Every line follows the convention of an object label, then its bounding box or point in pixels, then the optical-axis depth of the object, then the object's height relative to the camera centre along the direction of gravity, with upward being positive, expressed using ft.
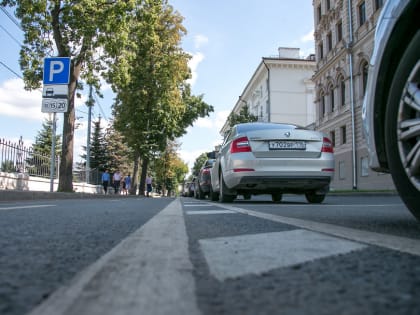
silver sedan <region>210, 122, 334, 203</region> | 21.98 +1.81
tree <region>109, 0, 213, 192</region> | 83.97 +19.78
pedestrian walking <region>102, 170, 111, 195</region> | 88.17 +1.58
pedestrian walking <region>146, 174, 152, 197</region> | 123.57 +1.87
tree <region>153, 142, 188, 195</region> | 125.39 +8.22
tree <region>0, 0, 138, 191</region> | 48.73 +18.74
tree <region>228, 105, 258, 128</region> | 123.24 +22.12
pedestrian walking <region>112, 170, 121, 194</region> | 99.50 +1.58
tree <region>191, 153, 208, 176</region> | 346.01 +25.12
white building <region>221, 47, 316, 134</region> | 149.00 +38.11
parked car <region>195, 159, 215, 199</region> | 44.08 +1.02
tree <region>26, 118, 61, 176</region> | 48.91 +2.88
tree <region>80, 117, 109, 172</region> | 163.02 +14.88
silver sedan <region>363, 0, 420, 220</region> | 7.52 +1.95
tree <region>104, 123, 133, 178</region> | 166.20 +14.58
